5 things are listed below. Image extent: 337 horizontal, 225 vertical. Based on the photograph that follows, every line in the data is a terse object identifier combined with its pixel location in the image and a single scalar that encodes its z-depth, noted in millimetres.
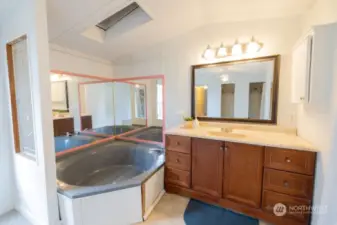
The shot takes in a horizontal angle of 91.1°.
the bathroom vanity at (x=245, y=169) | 1502
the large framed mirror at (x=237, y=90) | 2045
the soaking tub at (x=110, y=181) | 1555
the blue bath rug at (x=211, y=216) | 1735
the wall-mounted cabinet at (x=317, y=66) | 1256
